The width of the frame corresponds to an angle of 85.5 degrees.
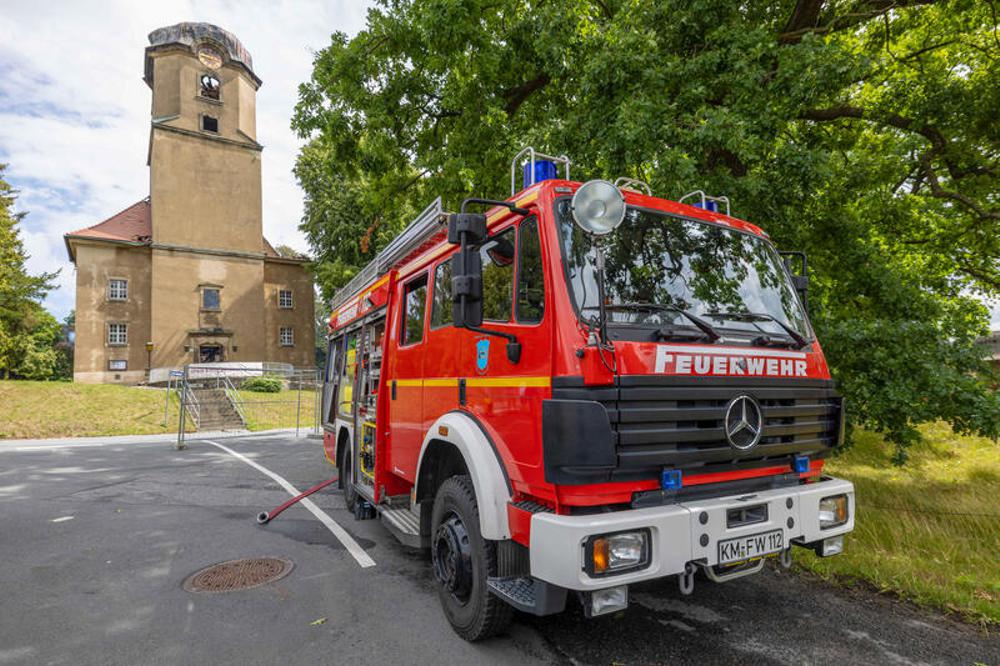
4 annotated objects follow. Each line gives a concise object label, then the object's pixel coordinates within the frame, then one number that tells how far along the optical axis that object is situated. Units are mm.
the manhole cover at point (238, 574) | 4391
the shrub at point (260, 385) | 28156
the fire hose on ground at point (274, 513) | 6172
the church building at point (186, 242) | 31156
